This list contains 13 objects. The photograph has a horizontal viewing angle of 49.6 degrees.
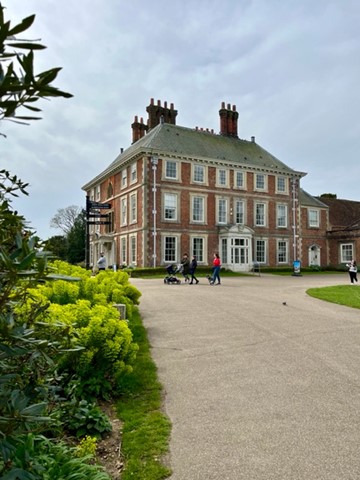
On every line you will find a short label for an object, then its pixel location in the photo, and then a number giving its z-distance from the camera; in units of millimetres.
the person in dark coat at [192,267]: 20984
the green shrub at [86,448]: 3041
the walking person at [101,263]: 20659
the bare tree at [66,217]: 62875
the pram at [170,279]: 20912
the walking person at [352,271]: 22031
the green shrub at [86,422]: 3705
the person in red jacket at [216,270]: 20406
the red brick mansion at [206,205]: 32094
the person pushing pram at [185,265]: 22078
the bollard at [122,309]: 7525
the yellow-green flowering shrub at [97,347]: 4473
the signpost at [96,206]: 27295
